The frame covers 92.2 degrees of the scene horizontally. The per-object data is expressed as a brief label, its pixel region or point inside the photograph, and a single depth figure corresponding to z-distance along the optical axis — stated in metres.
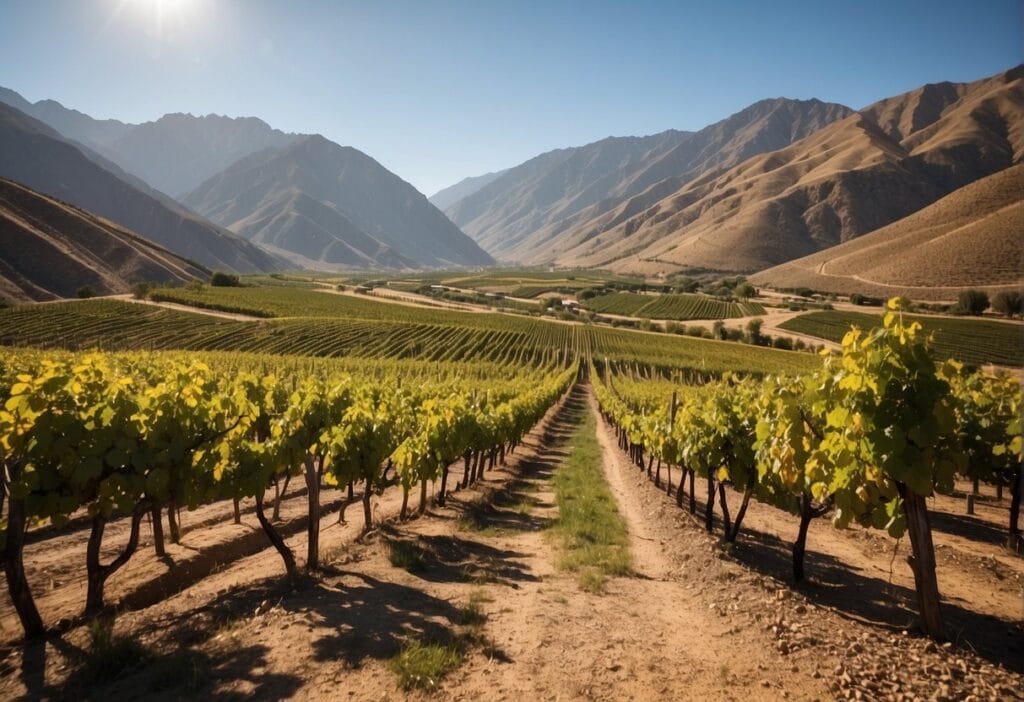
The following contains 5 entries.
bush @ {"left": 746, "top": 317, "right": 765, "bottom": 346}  96.06
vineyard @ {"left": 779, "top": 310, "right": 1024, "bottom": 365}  69.57
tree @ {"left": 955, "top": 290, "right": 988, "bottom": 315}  100.62
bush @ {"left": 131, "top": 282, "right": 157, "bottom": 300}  94.48
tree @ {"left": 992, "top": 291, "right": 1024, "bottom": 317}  98.19
